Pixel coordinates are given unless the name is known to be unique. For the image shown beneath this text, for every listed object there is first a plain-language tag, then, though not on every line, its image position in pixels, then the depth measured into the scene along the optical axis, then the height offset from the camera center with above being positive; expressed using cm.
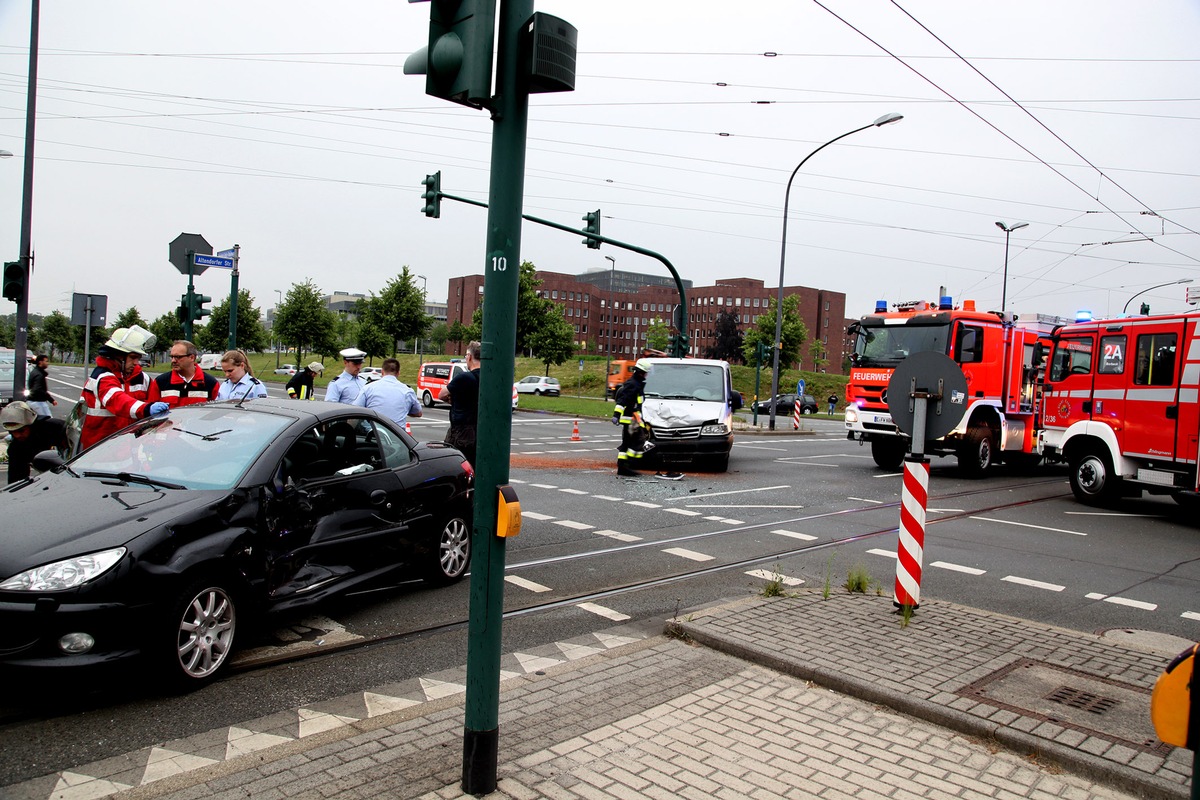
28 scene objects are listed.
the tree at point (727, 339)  10756 +465
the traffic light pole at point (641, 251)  2192 +321
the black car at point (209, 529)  411 -104
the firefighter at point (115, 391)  706 -42
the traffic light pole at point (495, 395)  324 -12
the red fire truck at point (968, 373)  1689 +34
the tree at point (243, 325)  6094 +156
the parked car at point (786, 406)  5388 -167
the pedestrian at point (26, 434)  737 -90
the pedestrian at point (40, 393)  880 -71
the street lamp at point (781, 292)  2622 +289
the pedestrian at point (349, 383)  1005 -34
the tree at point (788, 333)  6538 +367
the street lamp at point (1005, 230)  2916 +556
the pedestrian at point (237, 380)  877 -34
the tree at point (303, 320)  5412 +196
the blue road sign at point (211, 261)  1756 +171
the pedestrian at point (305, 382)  1369 -50
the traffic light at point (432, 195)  2125 +402
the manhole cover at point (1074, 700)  419 -159
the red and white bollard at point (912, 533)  613 -104
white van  1591 -68
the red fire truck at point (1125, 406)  1212 -11
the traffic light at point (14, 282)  1458 +87
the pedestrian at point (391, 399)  946 -48
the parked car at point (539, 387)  5278 -133
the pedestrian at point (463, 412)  908 -55
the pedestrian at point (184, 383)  779 -36
